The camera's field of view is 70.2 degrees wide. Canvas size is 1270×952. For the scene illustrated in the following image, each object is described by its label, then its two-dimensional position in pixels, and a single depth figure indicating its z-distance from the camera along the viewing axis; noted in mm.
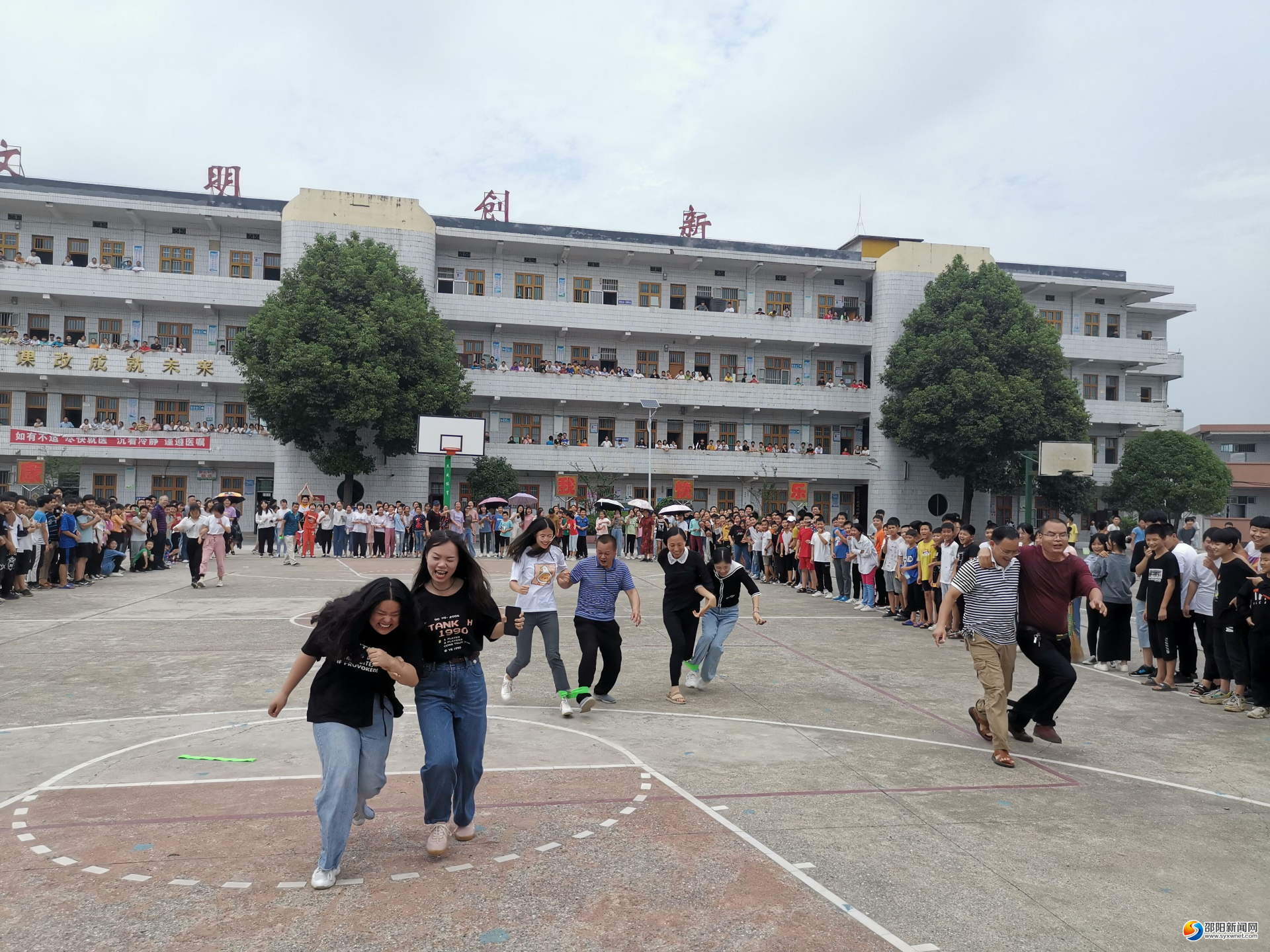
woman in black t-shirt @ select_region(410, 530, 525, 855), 4836
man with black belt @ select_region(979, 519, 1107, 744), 7254
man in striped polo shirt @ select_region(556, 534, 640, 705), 8305
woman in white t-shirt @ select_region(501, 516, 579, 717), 8078
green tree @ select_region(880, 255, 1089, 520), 37594
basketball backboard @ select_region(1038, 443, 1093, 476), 25109
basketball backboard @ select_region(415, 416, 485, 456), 31344
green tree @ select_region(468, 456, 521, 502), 38781
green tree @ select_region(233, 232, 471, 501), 32719
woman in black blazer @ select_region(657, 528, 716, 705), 9141
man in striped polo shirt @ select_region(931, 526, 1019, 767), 7082
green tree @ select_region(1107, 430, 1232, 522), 41750
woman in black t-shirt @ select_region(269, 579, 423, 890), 4383
